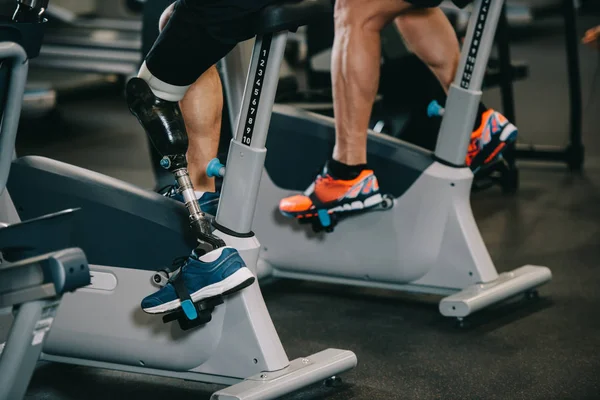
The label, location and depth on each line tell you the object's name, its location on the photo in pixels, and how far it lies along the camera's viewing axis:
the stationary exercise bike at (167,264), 3.88
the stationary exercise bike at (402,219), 4.57
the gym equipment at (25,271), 3.35
